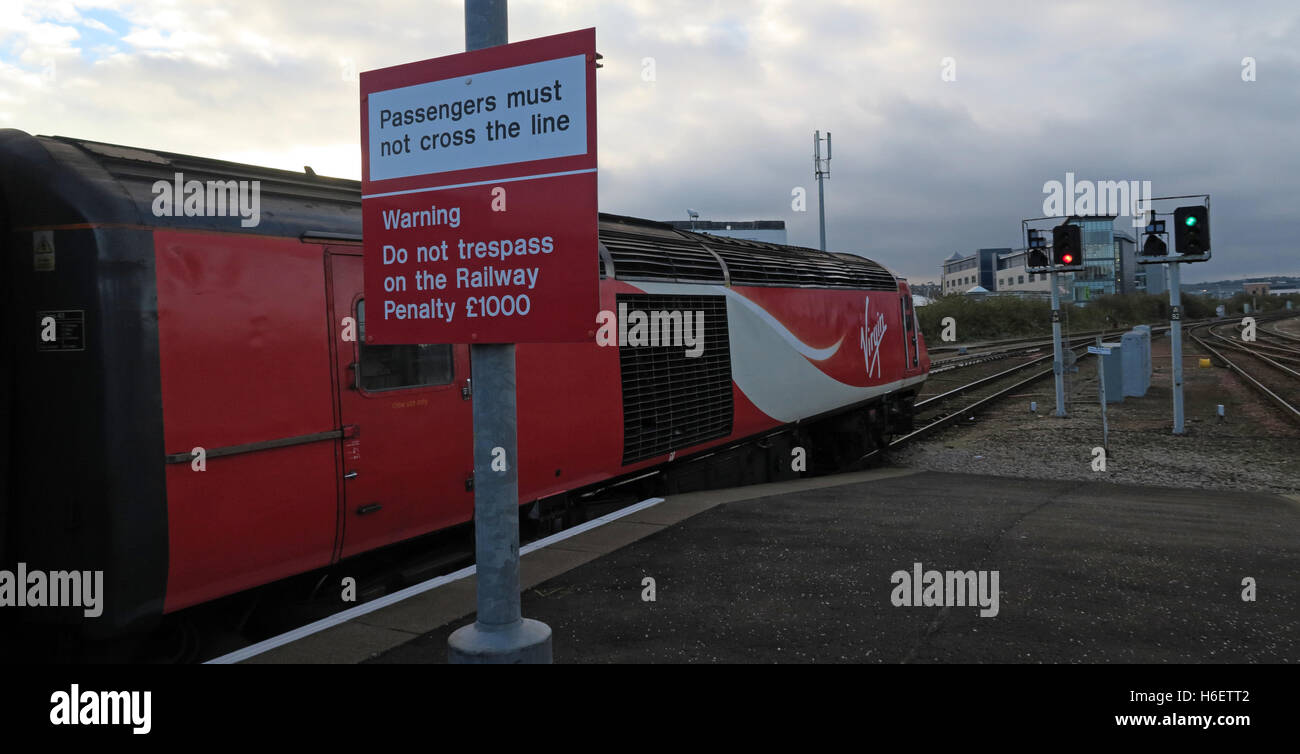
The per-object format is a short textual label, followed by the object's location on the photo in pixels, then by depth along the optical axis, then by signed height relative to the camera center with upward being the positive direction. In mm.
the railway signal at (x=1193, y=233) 15430 +2030
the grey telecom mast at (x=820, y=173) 40188 +8549
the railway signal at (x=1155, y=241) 15719 +1921
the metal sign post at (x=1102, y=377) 13918 -570
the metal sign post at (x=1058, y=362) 17578 -288
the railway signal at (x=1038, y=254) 18344 +2037
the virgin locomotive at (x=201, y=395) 4086 -131
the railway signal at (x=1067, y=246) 17516 +2080
